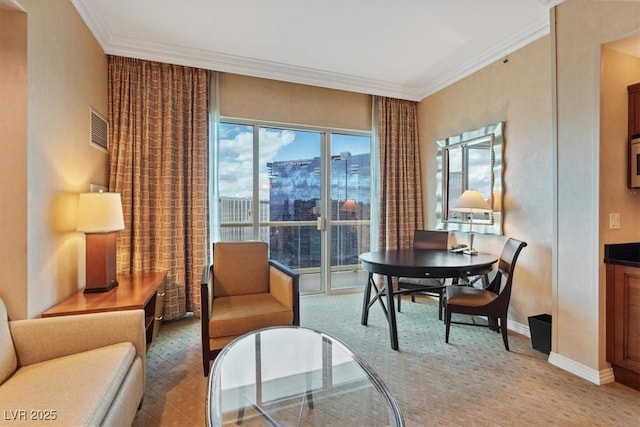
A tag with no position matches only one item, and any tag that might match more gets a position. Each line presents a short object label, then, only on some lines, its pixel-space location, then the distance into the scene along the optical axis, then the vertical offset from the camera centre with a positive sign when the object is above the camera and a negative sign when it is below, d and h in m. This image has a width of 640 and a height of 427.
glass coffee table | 1.62 -0.97
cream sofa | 1.22 -0.75
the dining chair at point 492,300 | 2.65 -0.75
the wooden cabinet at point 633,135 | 2.24 +0.57
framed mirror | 3.32 +0.48
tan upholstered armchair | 2.15 -0.67
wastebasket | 2.55 -1.00
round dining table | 2.56 -0.44
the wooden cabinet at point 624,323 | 2.09 -0.75
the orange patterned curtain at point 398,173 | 4.40 +0.59
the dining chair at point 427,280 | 3.35 -0.78
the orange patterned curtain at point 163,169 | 3.20 +0.49
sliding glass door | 3.91 +0.25
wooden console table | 2.06 -0.61
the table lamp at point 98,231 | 2.34 -0.12
